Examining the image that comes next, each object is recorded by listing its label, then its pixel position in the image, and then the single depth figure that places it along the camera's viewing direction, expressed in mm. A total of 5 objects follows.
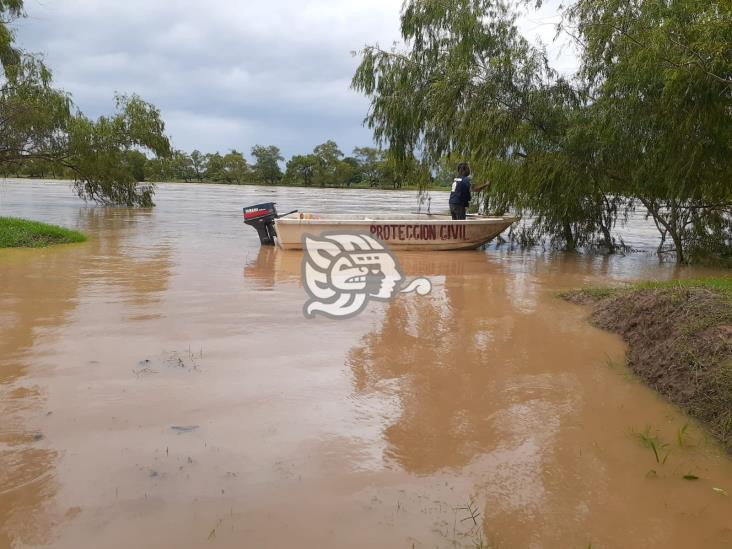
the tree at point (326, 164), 105500
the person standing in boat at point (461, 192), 14258
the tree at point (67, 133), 16844
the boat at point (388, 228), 13758
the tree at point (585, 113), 10516
